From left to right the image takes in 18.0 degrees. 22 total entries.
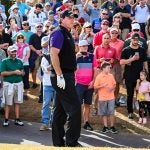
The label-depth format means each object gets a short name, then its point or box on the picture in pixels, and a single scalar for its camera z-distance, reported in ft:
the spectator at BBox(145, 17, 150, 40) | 43.06
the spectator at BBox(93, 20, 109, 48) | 41.04
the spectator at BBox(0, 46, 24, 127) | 37.42
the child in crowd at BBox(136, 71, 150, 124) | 37.81
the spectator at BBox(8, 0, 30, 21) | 54.87
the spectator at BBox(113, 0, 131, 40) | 48.19
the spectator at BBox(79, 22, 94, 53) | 41.57
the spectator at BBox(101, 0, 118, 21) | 50.75
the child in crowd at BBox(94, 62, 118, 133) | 35.68
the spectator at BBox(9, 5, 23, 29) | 51.31
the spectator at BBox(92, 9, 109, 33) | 46.57
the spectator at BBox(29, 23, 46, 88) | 44.28
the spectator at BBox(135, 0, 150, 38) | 49.60
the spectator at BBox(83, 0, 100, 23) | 51.23
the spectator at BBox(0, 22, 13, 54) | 41.89
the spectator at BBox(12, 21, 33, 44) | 45.65
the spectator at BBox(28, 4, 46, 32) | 50.81
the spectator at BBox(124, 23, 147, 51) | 39.34
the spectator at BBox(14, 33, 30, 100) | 42.22
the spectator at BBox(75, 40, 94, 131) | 35.95
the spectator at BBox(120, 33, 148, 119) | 37.94
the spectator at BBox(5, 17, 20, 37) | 47.19
